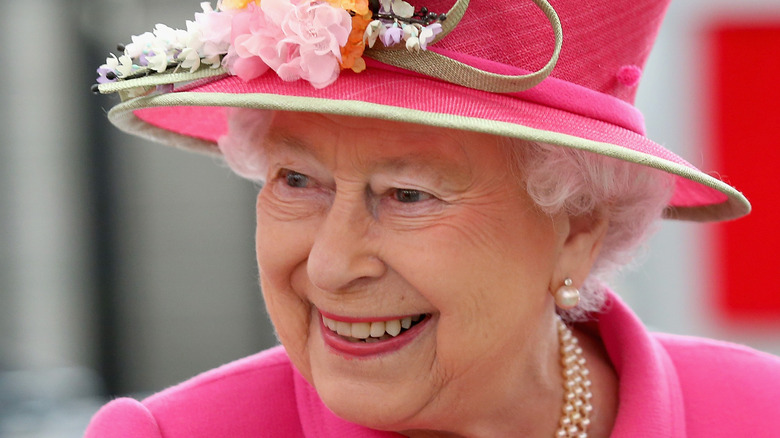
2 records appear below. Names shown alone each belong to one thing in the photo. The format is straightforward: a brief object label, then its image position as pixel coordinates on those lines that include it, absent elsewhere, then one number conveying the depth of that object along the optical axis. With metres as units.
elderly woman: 2.65
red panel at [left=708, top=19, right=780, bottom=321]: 4.85
